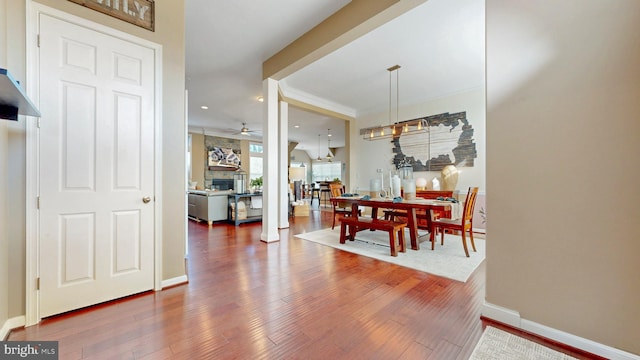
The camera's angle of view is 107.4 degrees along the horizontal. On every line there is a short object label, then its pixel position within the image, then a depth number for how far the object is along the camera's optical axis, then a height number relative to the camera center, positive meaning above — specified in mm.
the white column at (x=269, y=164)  3924 +257
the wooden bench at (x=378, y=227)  3176 -693
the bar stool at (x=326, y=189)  9388 -396
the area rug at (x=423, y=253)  2707 -1036
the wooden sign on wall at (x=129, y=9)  1944 +1474
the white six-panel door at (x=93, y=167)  1740 +100
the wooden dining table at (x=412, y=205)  3127 -368
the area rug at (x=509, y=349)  1343 -1011
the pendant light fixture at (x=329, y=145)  9892 +1815
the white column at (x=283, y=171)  4828 +172
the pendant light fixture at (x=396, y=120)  3940 +1535
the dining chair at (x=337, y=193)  5039 -304
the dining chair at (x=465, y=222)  3142 -606
